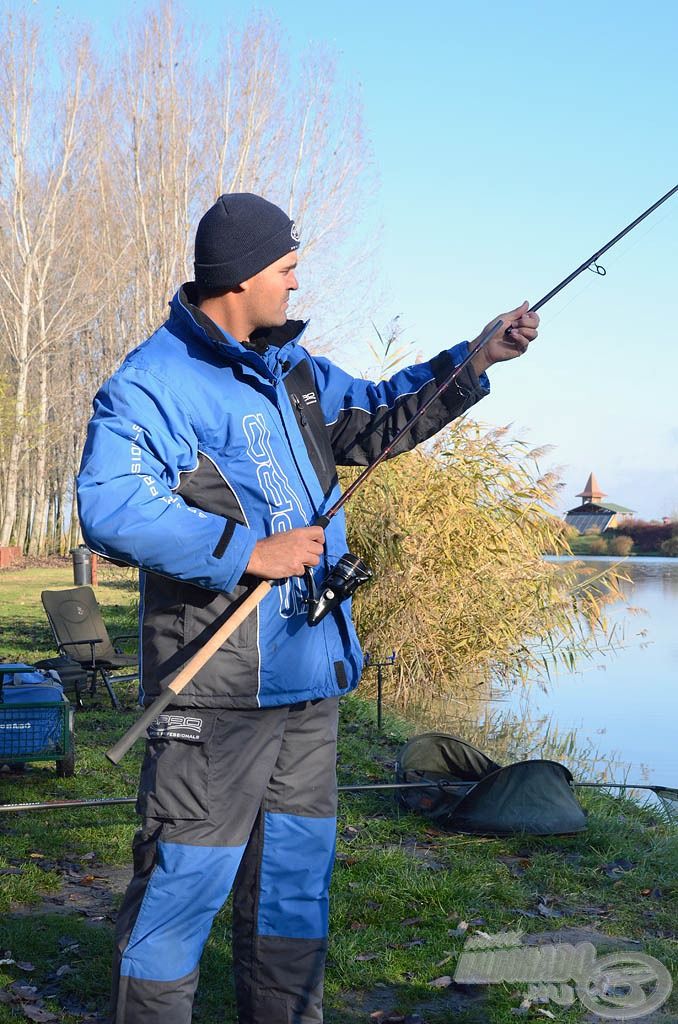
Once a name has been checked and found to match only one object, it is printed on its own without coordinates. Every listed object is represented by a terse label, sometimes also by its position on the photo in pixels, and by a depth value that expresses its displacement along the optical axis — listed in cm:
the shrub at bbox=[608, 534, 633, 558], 2281
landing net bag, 498
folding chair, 860
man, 248
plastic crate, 570
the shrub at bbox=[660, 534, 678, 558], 3099
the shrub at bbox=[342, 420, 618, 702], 973
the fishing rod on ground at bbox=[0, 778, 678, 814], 446
